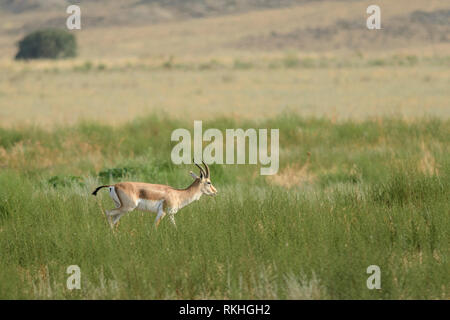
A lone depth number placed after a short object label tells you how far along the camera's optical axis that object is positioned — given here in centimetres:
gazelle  1247
